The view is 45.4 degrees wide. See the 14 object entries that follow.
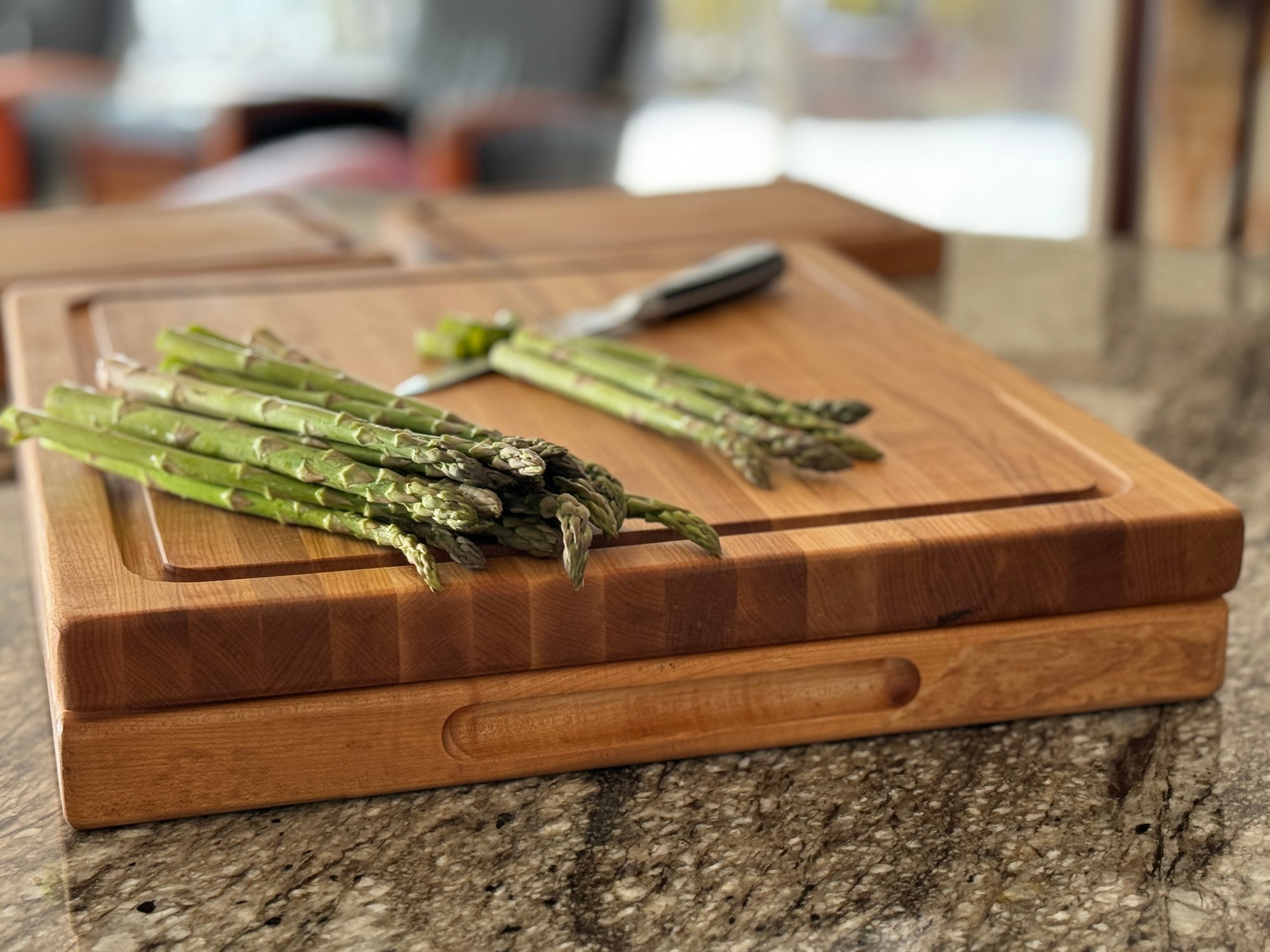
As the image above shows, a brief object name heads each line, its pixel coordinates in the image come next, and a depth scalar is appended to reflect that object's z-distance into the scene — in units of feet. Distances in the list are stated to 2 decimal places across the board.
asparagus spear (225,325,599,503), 2.67
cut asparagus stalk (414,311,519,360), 4.02
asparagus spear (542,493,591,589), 2.53
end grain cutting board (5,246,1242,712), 2.50
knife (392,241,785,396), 4.39
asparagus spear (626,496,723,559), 2.71
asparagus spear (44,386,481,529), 2.57
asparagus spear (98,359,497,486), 2.63
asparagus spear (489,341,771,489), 3.13
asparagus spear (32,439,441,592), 2.57
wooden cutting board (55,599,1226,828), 2.52
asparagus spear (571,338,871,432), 3.30
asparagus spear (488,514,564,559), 2.65
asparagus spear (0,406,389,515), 2.77
